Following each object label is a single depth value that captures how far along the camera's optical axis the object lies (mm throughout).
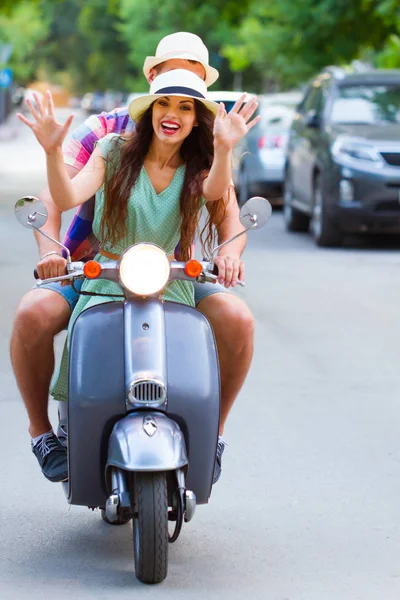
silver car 24670
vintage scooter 5583
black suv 18650
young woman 6153
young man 6168
